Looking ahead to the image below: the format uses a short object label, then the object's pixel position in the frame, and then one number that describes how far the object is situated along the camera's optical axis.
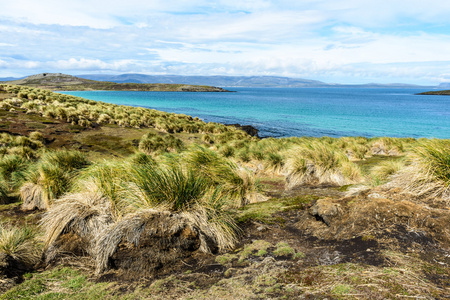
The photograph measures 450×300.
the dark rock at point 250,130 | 38.19
